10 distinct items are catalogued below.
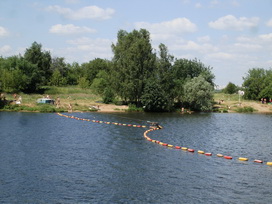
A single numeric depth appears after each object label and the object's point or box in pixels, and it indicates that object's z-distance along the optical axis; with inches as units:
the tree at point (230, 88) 6535.4
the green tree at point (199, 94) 4028.1
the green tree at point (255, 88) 5152.6
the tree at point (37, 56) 5477.4
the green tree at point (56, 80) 6151.6
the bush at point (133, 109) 3814.0
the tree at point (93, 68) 7091.5
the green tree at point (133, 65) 3772.1
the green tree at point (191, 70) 5068.9
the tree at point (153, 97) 3703.2
